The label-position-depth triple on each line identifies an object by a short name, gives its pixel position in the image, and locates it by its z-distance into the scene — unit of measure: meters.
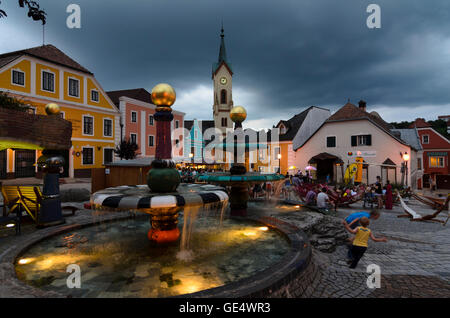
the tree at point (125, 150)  27.89
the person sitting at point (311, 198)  11.18
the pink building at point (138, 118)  31.63
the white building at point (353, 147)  24.50
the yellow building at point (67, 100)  20.73
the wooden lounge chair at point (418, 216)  9.66
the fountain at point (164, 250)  3.69
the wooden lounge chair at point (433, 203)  11.41
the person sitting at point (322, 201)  10.30
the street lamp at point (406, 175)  24.04
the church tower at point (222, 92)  51.44
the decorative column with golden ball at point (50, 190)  7.01
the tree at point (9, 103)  9.12
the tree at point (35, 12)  4.48
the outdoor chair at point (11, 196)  7.26
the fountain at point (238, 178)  7.35
